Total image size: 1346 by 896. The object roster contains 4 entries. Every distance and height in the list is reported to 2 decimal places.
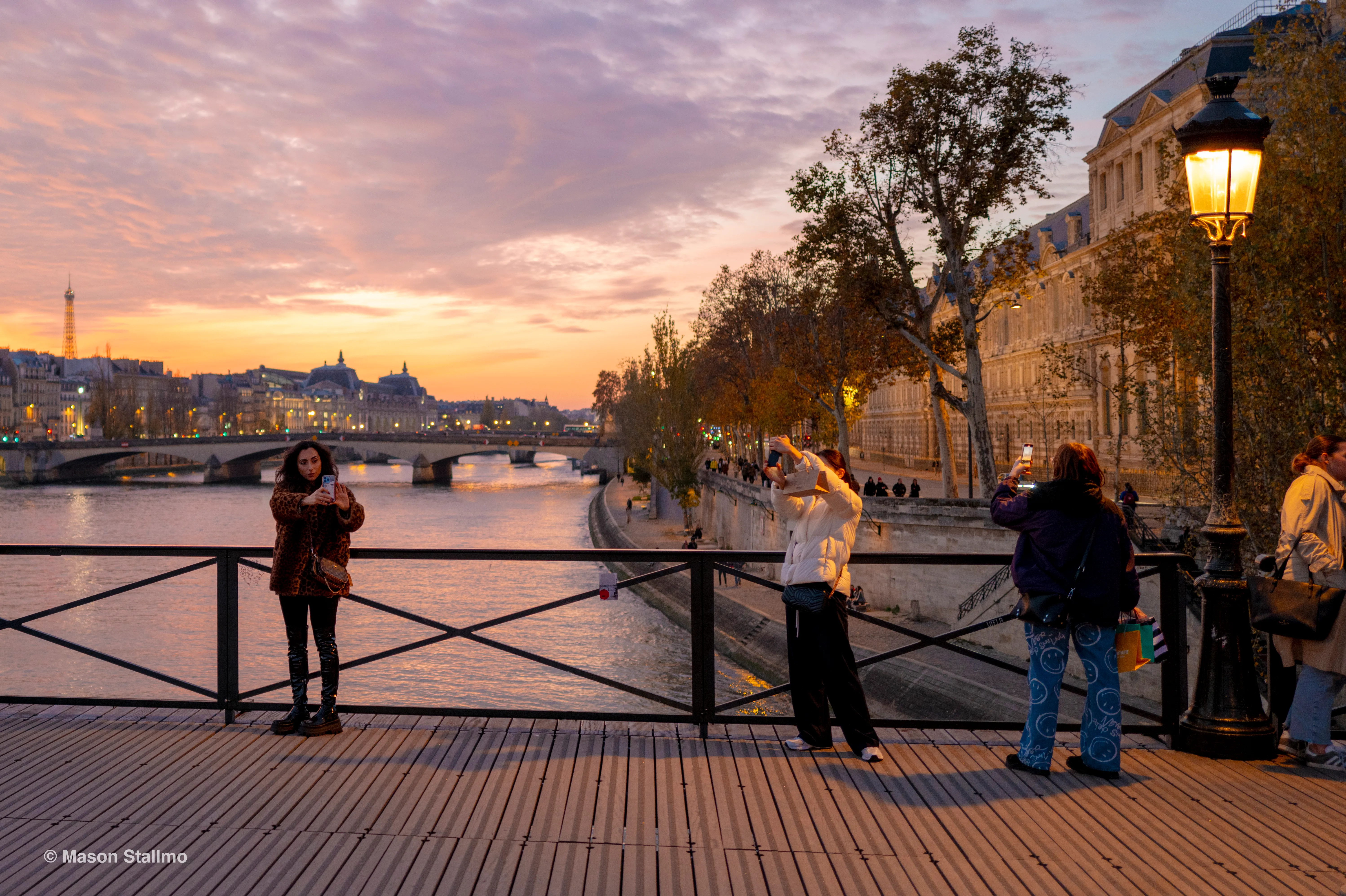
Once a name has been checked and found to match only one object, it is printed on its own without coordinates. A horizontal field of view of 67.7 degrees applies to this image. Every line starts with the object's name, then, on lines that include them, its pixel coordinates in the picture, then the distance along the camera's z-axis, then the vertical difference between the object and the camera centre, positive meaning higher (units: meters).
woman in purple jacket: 4.76 -0.71
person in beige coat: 5.04 -0.66
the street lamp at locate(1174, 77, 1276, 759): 5.29 -0.35
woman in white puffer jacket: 5.01 -0.80
